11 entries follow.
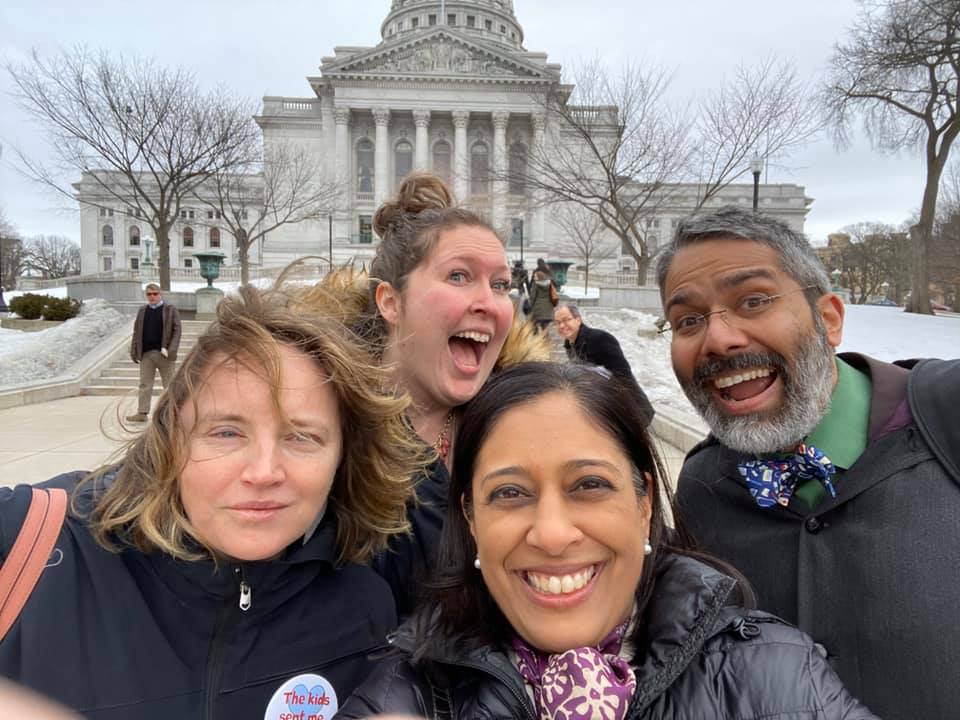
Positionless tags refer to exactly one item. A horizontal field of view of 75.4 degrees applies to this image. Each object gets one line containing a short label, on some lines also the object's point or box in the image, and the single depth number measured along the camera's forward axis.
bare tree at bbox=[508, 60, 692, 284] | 23.89
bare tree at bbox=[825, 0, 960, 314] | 20.77
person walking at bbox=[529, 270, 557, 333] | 15.13
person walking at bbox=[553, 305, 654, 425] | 6.80
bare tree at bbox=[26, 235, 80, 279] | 76.81
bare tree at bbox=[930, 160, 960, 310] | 33.19
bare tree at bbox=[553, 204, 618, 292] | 42.91
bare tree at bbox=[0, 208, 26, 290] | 57.28
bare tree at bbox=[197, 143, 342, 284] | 33.99
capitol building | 54.78
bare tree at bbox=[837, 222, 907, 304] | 55.47
